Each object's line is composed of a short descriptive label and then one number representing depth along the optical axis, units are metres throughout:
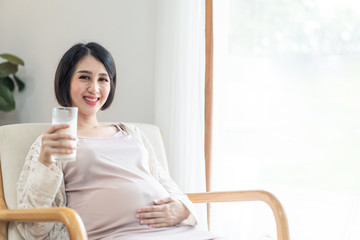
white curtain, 2.37
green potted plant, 3.10
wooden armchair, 1.55
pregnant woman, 1.50
